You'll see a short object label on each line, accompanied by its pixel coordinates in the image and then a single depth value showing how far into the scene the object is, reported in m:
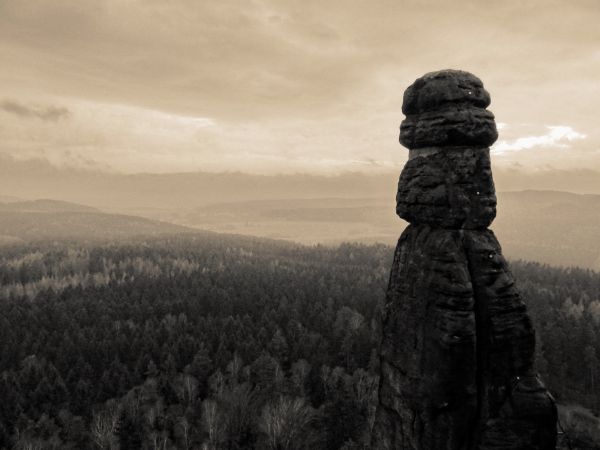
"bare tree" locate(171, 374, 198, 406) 91.44
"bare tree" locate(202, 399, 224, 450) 71.38
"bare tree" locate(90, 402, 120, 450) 68.19
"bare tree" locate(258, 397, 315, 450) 69.31
